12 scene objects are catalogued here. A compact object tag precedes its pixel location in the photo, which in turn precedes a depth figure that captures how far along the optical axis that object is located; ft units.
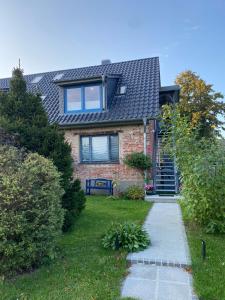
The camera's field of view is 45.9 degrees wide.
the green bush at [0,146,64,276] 13.08
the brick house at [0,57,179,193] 37.78
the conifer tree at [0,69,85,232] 19.54
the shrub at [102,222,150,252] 16.96
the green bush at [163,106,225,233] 19.62
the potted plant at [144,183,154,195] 35.52
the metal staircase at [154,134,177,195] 36.86
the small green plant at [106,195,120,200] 35.32
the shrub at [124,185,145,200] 34.96
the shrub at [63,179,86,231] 20.83
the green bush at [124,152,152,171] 35.68
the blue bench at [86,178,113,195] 38.04
